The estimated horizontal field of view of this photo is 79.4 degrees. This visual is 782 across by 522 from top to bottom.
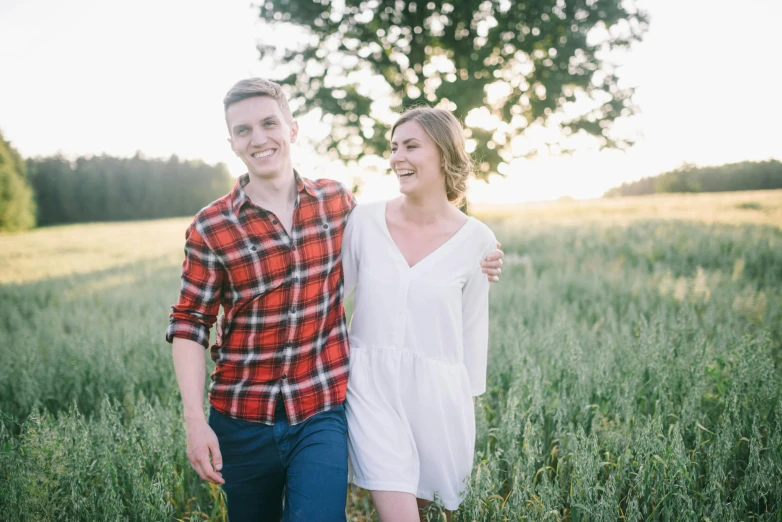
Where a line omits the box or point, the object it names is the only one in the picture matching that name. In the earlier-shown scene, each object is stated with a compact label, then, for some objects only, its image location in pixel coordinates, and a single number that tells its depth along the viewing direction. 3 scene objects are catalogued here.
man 1.88
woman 2.02
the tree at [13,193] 28.30
